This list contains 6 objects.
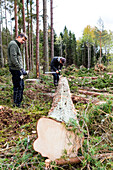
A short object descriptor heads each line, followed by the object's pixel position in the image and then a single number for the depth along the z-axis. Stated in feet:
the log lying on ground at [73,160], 5.43
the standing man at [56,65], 20.47
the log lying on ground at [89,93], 15.89
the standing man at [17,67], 11.96
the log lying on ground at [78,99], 13.93
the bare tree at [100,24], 90.54
